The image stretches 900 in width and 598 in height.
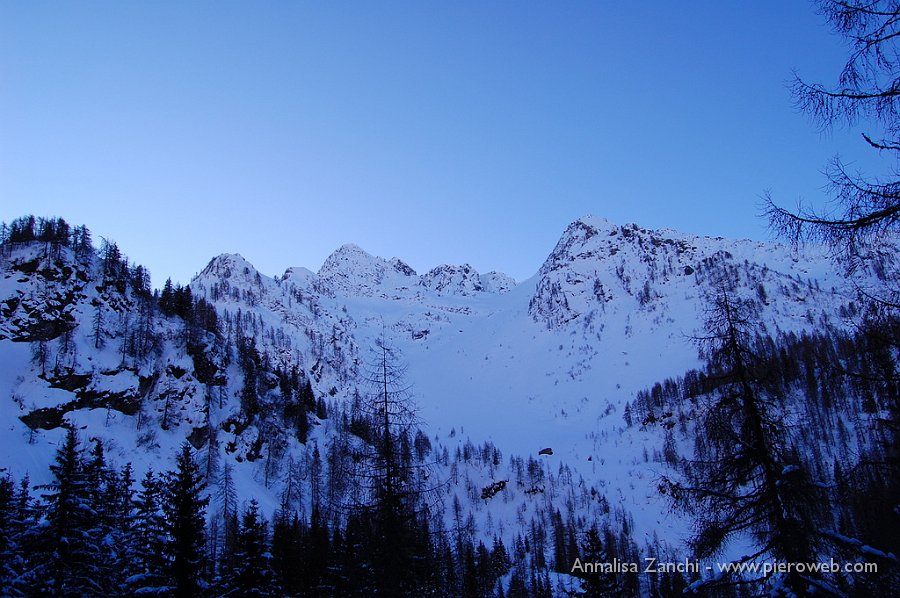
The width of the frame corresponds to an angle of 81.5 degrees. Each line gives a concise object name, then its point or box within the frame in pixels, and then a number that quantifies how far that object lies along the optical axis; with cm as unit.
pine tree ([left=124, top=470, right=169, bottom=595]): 2128
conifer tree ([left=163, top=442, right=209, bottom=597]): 2236
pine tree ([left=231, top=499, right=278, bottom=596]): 2411
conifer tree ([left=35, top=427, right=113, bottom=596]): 2280
